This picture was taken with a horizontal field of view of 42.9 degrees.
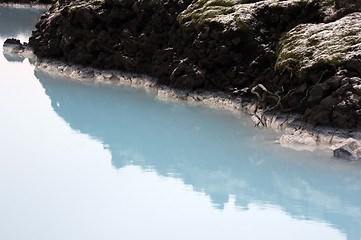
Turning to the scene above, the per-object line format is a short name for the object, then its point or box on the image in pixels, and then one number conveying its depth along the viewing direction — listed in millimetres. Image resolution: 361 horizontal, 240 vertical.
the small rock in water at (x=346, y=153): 16547
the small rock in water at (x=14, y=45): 39147
